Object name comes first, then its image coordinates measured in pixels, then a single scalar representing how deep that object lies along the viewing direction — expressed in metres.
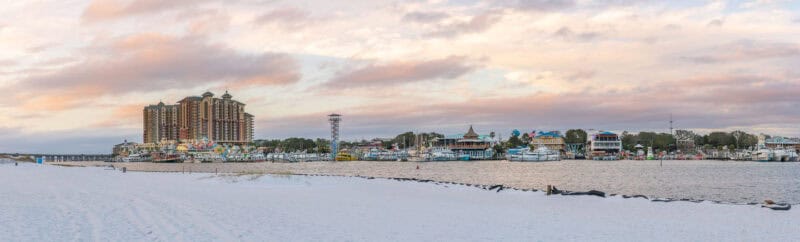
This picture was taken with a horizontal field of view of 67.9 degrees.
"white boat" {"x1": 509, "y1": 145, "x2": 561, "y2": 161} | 168.50
